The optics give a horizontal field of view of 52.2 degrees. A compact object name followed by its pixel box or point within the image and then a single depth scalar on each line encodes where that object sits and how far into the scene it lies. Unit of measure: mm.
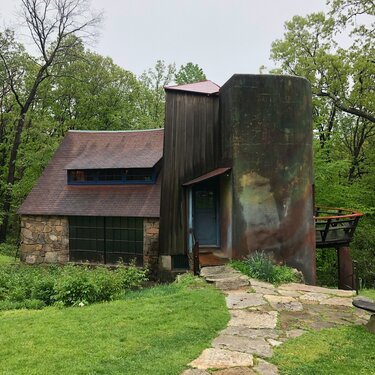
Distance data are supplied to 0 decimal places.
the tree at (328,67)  20188
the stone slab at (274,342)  4989
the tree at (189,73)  31781
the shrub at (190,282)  8425
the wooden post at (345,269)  13391
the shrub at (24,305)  7823
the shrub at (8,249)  20031
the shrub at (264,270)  8906
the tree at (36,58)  21766
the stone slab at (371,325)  5492
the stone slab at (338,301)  6996
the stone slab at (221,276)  8673
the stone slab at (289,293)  7586
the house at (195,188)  10398
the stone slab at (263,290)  7767
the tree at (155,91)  31359
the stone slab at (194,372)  4082
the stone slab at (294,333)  5301
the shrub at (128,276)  9465
